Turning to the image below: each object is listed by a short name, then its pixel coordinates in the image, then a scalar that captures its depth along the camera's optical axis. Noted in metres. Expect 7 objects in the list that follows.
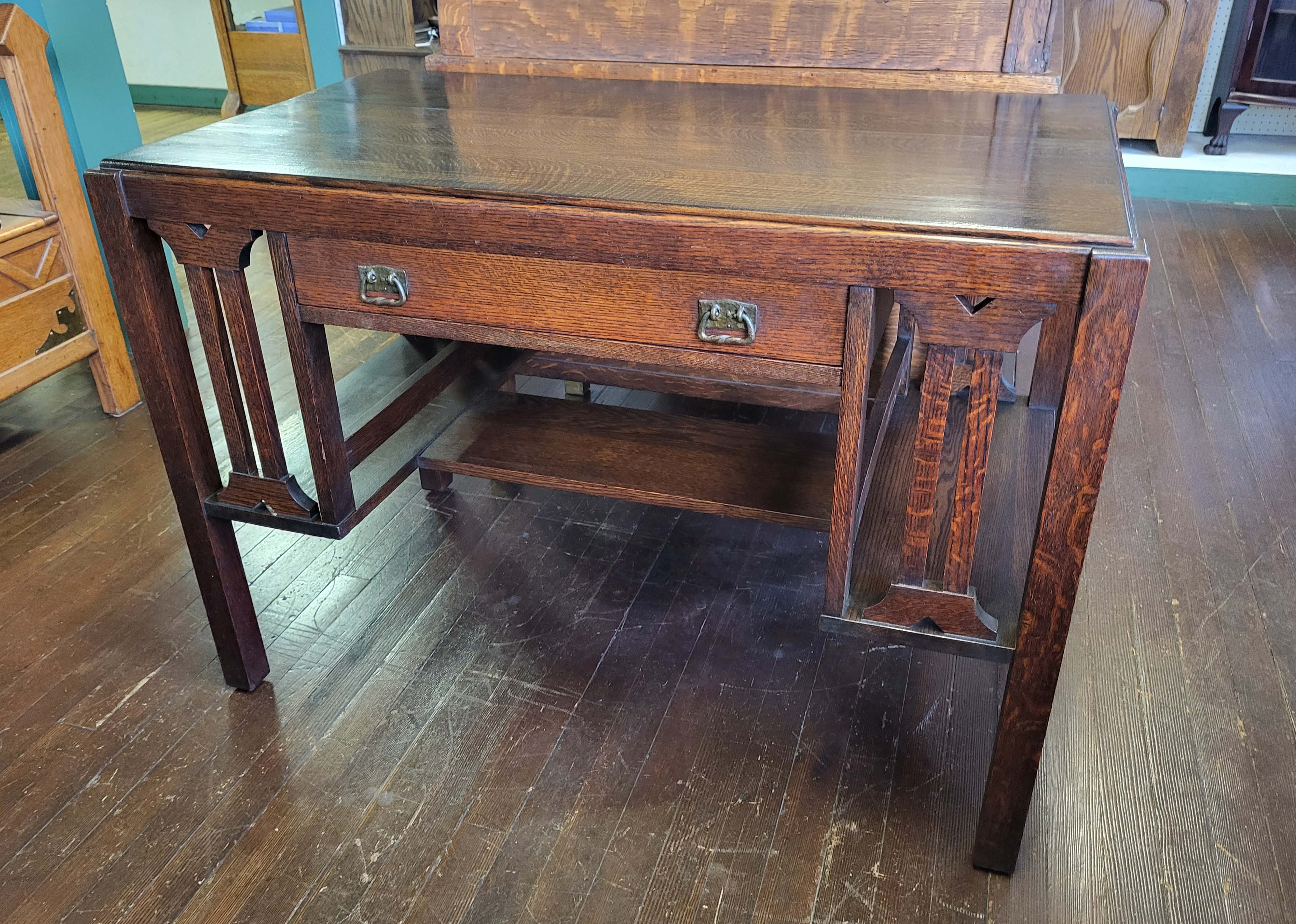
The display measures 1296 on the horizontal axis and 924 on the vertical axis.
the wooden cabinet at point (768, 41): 1.63
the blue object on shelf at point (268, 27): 5.21
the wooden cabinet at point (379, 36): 3.24
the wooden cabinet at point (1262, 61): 3.96
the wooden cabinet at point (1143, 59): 4.10
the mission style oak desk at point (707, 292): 1.07
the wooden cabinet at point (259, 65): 5.21
